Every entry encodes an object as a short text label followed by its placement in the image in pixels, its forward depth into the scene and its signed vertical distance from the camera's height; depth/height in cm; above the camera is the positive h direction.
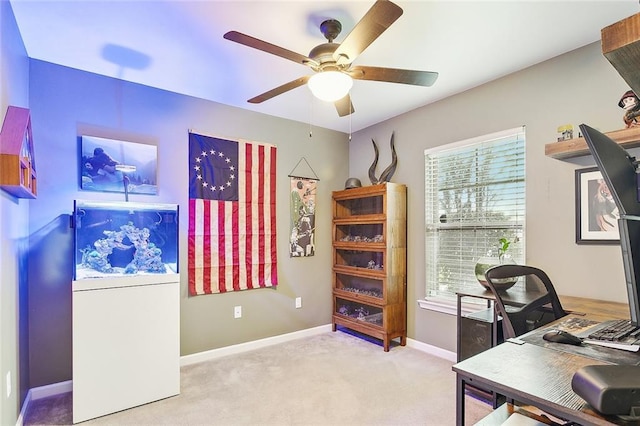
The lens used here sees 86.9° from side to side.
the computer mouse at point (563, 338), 123 -45
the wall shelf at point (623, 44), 61 +32
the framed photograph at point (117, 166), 278 +44
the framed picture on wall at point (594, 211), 227 +3
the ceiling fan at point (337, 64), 171 +90
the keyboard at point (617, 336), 117 -45
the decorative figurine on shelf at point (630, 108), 201 +65
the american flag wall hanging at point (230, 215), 331 +1
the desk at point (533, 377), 82 -47
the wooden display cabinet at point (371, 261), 357 -52
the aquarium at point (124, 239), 245 -17
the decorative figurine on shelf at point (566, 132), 229 +57
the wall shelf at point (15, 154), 169 +33
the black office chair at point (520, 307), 157 -45
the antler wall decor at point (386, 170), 389 +53
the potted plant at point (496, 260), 273 -37
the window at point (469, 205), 286 +10
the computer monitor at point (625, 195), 82 +5
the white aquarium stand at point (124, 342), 229 -90
